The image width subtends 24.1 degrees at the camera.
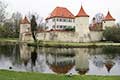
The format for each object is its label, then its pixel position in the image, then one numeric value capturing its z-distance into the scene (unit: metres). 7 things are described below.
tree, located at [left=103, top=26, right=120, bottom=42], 58.81
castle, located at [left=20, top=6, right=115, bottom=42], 60.47
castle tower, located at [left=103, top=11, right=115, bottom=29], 70.00
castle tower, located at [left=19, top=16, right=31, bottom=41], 74.43
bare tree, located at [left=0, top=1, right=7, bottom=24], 38.66
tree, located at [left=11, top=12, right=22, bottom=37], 86.97
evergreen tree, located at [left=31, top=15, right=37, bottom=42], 61.54
